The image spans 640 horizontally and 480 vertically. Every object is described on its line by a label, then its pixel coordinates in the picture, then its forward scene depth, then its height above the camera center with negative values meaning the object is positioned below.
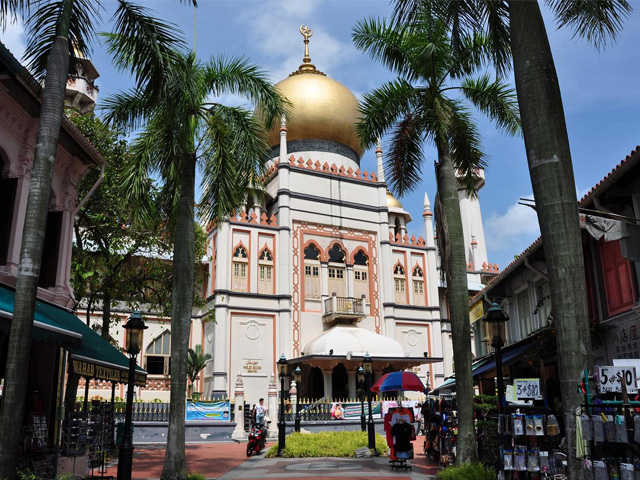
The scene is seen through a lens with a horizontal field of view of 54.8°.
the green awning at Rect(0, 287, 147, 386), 9.90 +1.10
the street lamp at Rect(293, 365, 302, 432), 25.19 -0.43
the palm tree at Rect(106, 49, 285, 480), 11.76 +5.28
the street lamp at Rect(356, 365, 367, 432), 23.76 -0.65
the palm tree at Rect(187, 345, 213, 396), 34.22 +2.14
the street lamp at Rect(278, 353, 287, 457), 18.73 -0.53
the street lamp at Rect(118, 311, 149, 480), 10.74 +0.30
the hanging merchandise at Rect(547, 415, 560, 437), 8.31 -0.38
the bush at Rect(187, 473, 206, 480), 11.48 -1.36
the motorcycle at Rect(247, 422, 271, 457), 18.81 -1.16
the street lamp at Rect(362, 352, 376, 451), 18.55 +0.17
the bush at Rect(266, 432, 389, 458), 18.36 -1.37
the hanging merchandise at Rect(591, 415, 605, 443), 6.47 -0.34
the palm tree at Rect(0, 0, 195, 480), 7.62 +4.13
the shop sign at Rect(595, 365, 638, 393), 6.53 +0.19
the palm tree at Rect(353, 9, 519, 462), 12.67 +6.28
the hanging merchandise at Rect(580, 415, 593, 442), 6.62 -0.33
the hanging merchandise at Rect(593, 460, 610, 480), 6.42 -0.75
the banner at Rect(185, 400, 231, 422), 26.34 -0.39
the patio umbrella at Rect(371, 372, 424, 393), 21.09 +0.57
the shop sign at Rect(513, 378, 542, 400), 9.95 +0.12
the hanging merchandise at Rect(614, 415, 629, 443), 6.21 -0.33
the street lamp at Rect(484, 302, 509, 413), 10.52 +1.15
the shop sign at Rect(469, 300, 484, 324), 21.42 +3.07
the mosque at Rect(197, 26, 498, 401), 33.75 +7.22
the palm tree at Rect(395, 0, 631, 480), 7.30 +2.53
